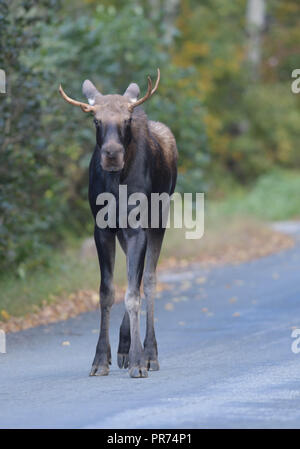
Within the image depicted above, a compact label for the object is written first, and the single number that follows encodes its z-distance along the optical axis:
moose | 18.92
